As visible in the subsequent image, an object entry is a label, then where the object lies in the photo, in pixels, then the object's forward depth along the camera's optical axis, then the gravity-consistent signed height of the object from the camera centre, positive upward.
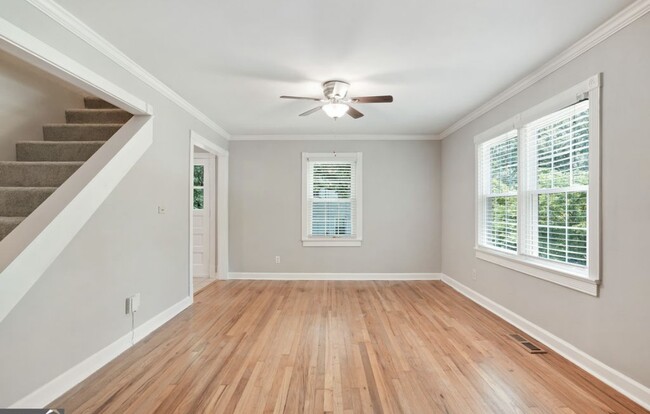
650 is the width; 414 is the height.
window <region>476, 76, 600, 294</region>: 2.39 +0.16
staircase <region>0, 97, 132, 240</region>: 2.35 +0.42
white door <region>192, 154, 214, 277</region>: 5.62 -0.19
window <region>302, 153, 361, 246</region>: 5.54 +0.16
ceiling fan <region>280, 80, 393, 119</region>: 3.11 +1.11
